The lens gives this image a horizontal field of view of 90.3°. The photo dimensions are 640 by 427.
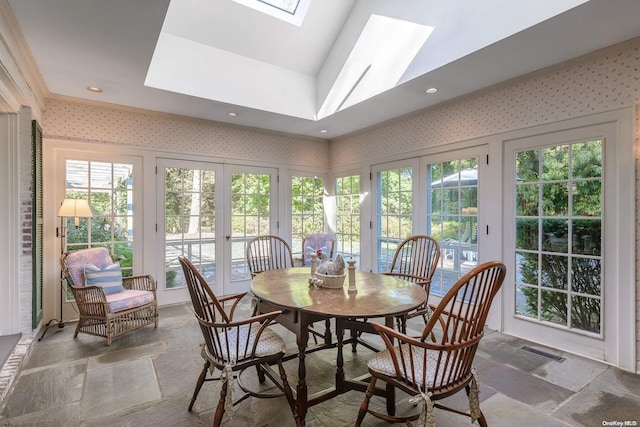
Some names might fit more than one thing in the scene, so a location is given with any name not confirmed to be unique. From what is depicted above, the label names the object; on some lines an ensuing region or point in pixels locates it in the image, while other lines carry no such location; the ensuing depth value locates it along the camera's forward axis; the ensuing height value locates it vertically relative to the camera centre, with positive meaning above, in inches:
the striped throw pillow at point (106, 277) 122.6 -25.0
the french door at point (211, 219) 165.3 -2.8
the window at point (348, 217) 203.0 -2.3
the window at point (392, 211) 168.9 +1.4
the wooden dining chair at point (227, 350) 66.2 -31.0
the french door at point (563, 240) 102.5 -9.6
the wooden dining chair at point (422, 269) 105.9 -20.5
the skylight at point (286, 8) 137.3 +91.0
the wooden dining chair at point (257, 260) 130.2 -19.8
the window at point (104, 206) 142.2 +3.7
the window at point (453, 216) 140.4 -1.2
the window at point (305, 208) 209.5 +3.7
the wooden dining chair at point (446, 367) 56.0 -29.5
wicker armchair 116.3 -32.3
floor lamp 123.8 -0.5
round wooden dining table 68.9 -20.6
